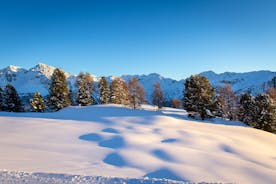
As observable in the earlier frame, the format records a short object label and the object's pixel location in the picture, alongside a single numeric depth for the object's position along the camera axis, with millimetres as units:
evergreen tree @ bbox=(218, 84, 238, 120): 42069
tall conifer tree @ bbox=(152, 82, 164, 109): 51320
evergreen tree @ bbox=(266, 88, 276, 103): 39763
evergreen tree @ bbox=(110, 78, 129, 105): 44209
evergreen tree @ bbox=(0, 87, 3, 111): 38173
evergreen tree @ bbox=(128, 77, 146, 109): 45728
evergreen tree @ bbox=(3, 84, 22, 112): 37949
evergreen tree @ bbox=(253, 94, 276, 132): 30723
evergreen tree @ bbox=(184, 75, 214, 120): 33738
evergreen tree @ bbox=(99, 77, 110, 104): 44310
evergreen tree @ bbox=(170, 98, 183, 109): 69501
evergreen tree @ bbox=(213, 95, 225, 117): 36408
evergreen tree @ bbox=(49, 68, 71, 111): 38295
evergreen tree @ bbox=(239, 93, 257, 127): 31966
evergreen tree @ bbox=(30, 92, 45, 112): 40941
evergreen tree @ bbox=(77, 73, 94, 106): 41240
